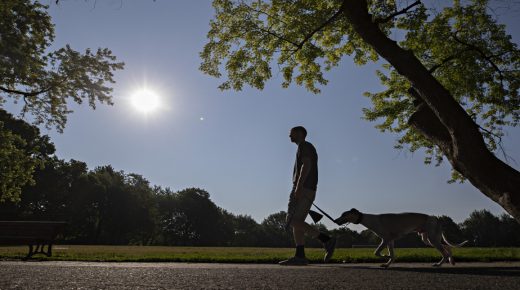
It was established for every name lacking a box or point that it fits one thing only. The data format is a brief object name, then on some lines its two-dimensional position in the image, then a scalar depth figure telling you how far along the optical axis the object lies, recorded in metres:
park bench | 10.38
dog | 7.89
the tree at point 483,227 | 79.06
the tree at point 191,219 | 83.88
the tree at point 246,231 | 94.31
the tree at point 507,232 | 70.29
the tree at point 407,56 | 7.59
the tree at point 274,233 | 91.54
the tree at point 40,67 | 16.38
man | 7.73
